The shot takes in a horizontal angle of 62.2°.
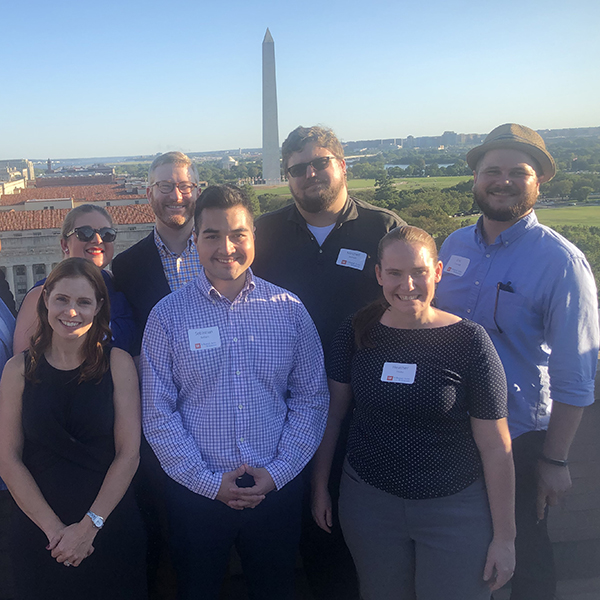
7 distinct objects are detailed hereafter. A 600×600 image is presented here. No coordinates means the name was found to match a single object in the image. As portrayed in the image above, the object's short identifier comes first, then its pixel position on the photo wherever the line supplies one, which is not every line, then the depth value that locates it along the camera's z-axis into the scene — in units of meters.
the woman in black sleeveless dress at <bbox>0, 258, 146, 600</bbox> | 2.04
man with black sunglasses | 2.94
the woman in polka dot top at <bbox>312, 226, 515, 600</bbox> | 1.96
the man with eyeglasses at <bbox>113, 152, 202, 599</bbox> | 2.58
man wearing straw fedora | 2.22
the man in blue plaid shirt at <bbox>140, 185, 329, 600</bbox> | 2.09
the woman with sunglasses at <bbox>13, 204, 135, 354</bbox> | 2.61
